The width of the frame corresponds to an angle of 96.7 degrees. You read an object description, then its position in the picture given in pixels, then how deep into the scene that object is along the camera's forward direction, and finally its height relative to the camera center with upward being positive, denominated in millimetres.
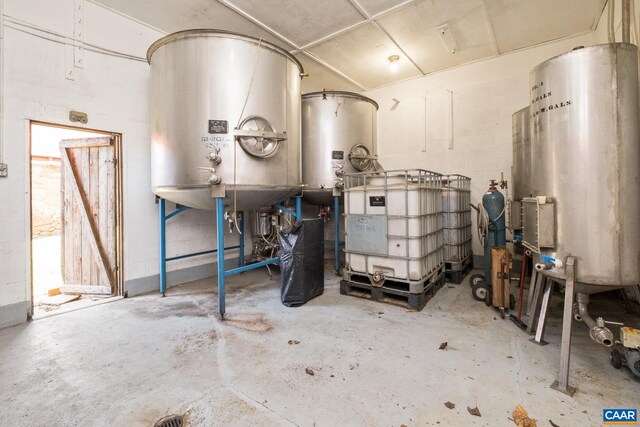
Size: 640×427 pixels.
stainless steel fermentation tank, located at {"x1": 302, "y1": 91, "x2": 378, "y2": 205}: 4273 +1160
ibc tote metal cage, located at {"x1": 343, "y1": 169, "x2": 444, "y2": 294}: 2979 -208
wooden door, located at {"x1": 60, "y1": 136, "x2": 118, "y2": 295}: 3523 +50
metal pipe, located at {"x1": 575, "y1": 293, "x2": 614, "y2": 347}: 1684 -716
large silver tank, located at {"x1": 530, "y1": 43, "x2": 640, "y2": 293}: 1678 +283
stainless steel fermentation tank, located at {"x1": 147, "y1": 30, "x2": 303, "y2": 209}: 2744 +1017
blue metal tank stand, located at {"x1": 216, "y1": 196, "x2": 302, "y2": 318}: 2787 -415
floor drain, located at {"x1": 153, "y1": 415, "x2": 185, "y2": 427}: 1476 -1070
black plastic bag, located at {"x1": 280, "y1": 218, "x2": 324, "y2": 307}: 3096 -495
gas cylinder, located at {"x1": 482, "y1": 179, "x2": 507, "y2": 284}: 3256 -83
